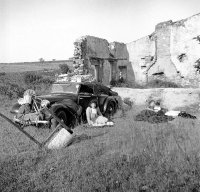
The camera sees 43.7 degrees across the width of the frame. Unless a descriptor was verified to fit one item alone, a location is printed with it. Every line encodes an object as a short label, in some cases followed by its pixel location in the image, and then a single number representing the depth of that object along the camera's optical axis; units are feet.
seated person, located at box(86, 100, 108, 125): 26.63
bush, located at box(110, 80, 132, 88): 65.99
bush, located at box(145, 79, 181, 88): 61.98
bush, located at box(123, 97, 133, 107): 40.77
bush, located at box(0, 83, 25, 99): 50.90
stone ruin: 58.65
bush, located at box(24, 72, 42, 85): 74.82
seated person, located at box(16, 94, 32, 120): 24.00
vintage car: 25.17
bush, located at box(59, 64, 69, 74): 107.96
